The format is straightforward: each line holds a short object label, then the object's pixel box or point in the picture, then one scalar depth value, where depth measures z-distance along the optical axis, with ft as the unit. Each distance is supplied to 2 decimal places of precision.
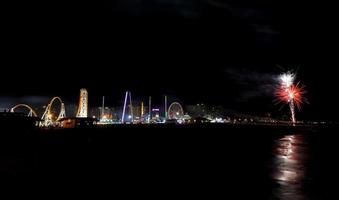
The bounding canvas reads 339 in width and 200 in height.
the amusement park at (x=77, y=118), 266.57
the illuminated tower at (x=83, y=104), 303.68
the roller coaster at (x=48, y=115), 314.22
